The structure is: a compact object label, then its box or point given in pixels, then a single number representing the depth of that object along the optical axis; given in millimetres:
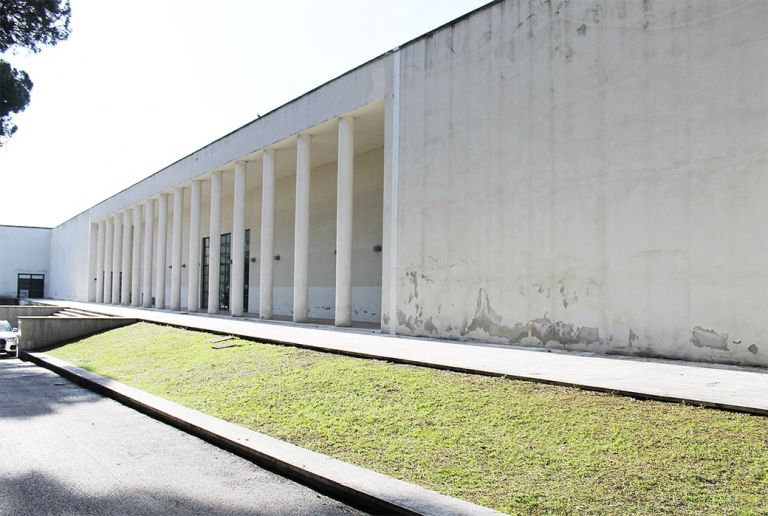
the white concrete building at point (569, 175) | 9227
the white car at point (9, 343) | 17141
